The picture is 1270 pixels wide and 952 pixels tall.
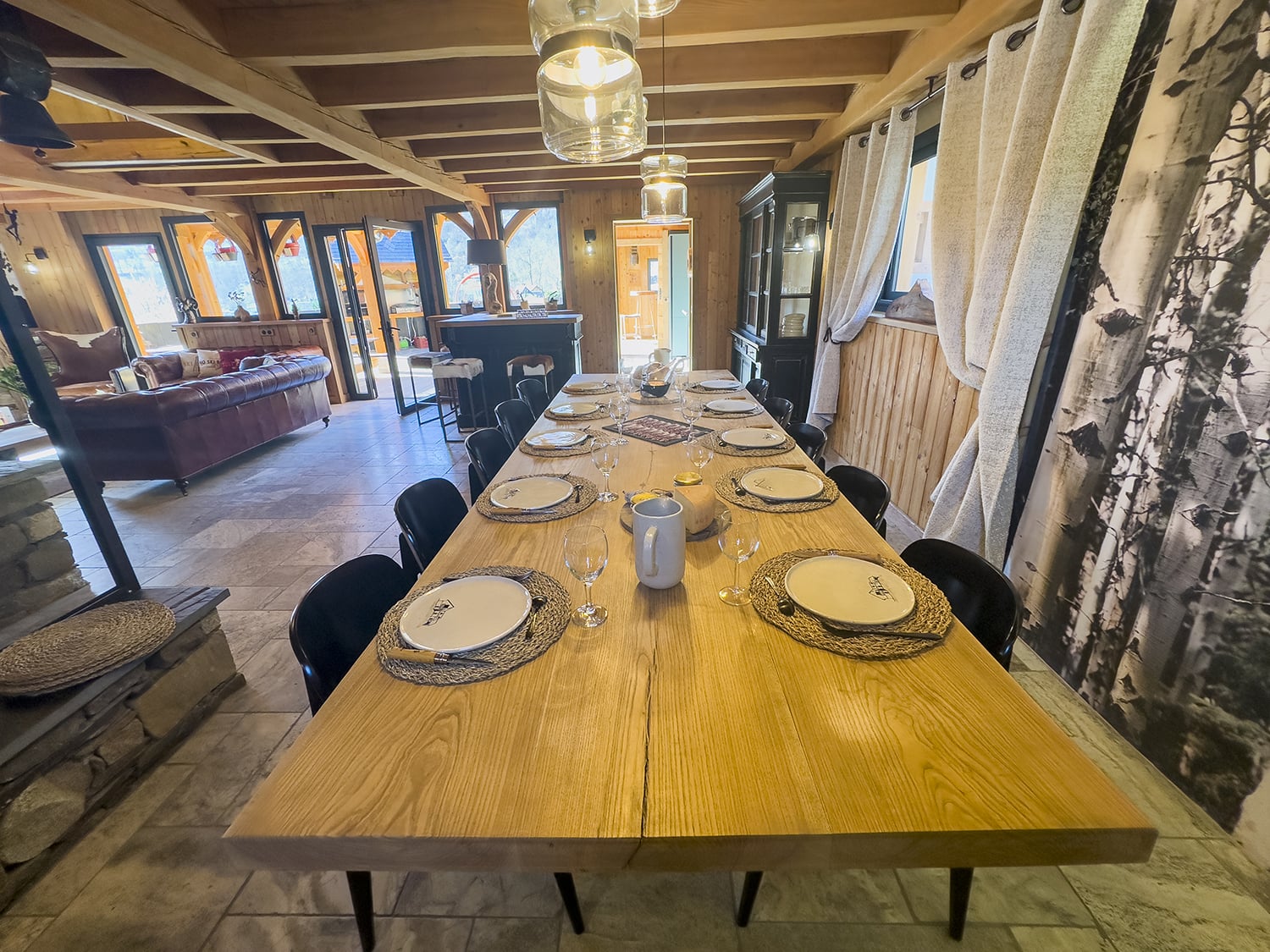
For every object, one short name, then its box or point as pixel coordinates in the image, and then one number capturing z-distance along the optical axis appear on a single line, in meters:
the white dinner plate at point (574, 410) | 2.43
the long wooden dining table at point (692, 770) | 0.61
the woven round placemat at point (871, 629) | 0.88
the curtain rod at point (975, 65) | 1.57
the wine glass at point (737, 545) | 1.10
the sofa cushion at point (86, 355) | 6.03
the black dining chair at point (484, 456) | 2.13
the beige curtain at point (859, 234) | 2.91
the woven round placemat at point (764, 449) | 1.89
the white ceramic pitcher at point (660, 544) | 1.00
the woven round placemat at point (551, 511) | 1.42
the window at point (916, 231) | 2.92
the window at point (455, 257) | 6.02
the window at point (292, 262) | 6.25
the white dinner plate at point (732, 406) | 2.41
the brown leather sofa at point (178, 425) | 3.46
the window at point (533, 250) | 5.94
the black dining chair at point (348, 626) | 1.03
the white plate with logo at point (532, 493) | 1.48
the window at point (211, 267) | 6.52
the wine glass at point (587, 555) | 1.02
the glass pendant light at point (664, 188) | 2.44
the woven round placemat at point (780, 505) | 1.44
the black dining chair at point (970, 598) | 1.04
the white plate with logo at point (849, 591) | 0.96
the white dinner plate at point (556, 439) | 1.99
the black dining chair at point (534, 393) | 3.35
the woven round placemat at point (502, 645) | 0.85
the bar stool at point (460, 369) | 4.63
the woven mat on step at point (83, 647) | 1.34
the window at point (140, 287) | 6.61
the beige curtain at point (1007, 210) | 1.58
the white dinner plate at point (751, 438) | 1.92
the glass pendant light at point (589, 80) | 1.16
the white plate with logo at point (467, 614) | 0.91
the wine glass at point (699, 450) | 1.79
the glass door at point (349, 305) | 6.12
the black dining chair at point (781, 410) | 2.73
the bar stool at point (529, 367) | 4.60
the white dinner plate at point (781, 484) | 1.49
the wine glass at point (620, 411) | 2.29
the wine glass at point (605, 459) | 1.56
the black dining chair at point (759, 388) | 3.20
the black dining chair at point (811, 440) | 2.17
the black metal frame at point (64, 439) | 1.41
